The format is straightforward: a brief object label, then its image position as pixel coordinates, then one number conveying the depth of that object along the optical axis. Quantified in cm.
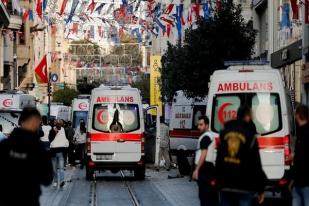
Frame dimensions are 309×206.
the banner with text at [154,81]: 6607
